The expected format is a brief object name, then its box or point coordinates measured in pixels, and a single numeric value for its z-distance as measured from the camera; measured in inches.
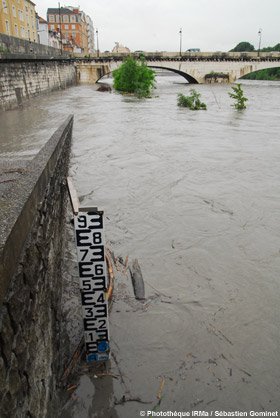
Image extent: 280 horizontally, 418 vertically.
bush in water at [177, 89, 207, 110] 818.8
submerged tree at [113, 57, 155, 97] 1213.1
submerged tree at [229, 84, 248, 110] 806.6
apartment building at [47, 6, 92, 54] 3326.8
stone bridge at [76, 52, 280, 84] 1876.2
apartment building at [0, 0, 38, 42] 1460.8
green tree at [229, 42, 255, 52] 4608.8
